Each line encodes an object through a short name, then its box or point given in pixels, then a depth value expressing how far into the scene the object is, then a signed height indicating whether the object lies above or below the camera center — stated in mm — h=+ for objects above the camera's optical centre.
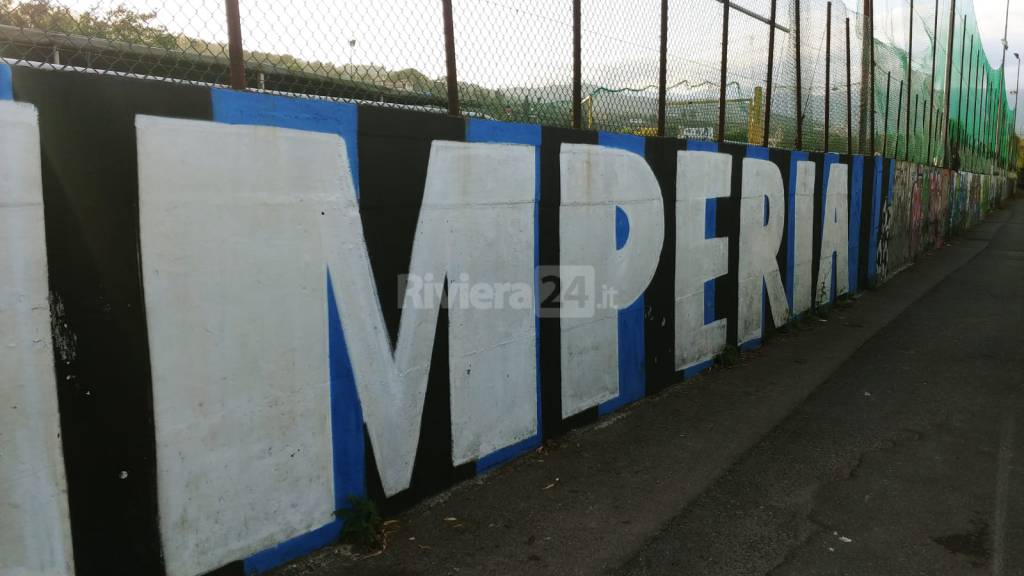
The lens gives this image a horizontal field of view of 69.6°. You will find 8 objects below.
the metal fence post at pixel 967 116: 27234 +2684
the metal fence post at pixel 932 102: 19389 +2248
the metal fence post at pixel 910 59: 15903 +2821
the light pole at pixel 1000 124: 46062 +3867
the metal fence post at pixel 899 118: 14729 +1412
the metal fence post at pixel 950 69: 22156 +3709
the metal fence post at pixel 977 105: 32166 +3591
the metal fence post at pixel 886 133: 13484 +1000
